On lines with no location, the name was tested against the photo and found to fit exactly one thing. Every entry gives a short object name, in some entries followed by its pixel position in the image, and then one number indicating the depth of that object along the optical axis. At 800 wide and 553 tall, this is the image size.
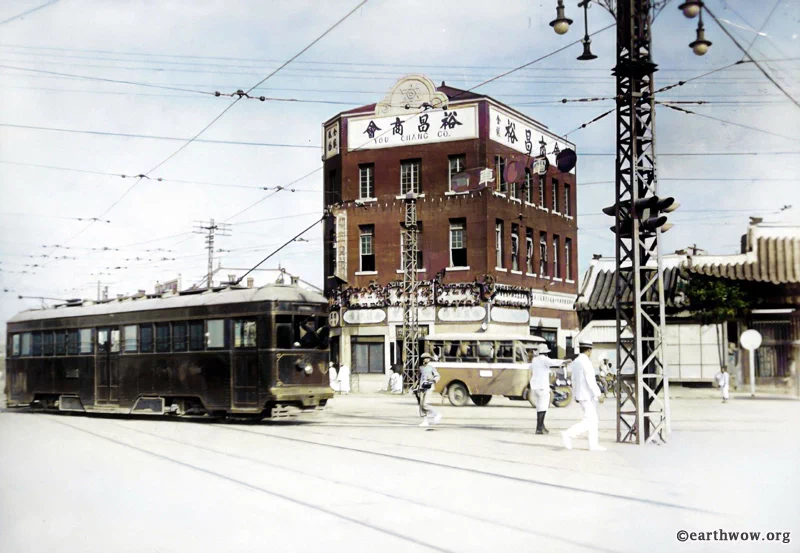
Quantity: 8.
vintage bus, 25.19
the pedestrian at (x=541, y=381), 16.38
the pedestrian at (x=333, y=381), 34.00
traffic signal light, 13.67
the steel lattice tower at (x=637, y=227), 14.18
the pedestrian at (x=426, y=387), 18.16
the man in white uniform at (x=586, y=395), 13.51
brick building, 27.28
